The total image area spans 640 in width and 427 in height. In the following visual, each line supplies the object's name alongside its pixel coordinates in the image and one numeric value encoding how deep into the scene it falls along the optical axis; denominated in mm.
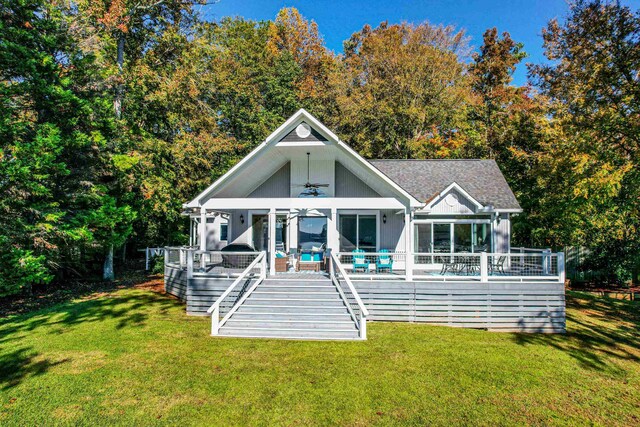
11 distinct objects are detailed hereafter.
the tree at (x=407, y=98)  27406
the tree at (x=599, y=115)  12406
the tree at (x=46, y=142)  12359
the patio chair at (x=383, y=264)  11883
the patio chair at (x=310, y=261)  13398
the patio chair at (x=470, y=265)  12010
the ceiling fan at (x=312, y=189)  13559
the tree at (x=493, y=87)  26500
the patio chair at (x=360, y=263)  11875
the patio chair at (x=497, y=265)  11820
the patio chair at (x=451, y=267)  12133
